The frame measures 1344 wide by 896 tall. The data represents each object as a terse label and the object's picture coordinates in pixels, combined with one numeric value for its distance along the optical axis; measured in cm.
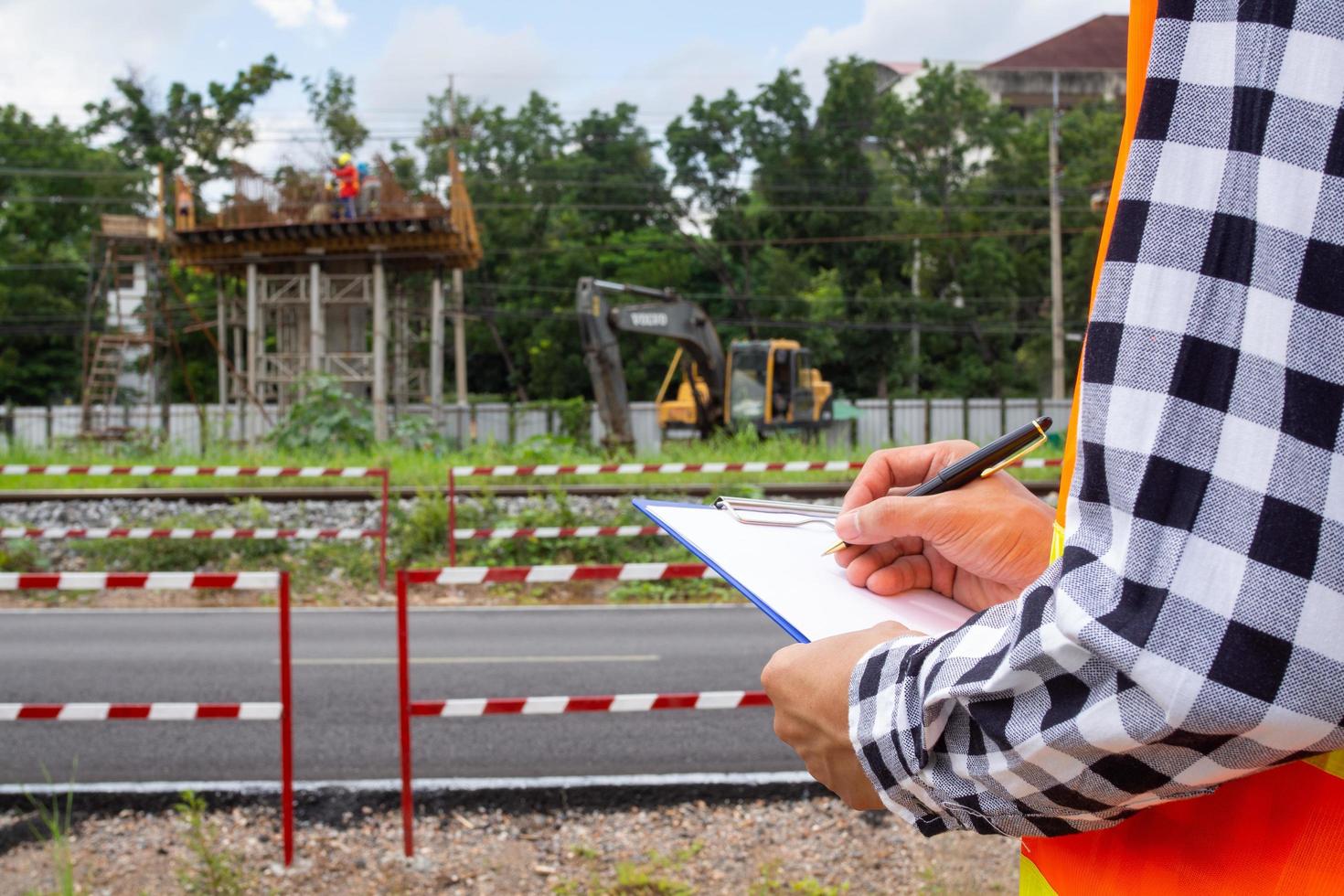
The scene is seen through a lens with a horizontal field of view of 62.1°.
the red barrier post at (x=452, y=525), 1117
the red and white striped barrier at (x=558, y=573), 492
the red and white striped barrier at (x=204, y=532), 1005
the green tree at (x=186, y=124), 4884
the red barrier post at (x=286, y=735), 433
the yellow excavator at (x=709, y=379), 2003
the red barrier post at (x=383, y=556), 1092
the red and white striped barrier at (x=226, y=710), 439
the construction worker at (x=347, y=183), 2641
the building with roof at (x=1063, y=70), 6175
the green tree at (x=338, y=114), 5138
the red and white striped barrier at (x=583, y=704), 463
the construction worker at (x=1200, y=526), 73
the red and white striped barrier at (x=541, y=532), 996
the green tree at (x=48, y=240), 4462
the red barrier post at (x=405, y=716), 441
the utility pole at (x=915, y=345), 4606
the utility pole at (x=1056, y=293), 3338
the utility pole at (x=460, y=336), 4128
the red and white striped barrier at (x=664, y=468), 1114
